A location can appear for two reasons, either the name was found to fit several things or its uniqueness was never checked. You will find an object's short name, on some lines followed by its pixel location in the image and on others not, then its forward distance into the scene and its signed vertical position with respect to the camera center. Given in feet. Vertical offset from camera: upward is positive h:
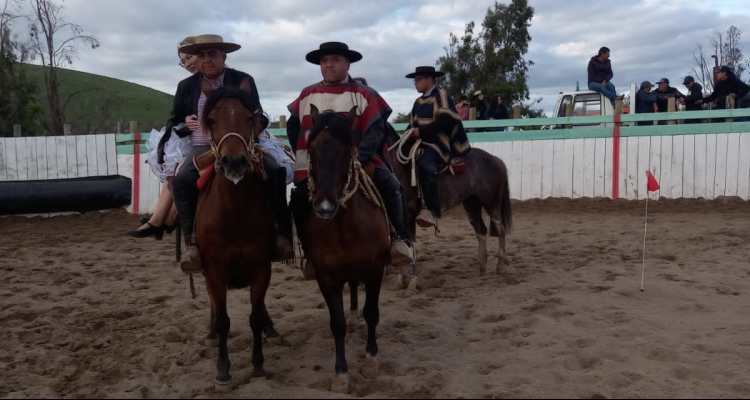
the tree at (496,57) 80.89 +14.01
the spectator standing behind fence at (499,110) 48.65 +4.20
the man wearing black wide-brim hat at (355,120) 14.90 +1.08
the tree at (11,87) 67.31 +8.42
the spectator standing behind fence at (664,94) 45.21 +5.16
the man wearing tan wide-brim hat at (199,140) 14.52 +0.59
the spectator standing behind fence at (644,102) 44.75 +4.51
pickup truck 49.11 +4.96
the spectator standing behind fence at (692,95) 43.69 +4.86
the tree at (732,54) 87.86 +15.68
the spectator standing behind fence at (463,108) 48.16 +4.33
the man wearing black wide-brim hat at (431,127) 23.71 +1.43
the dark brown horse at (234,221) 12.88 -1.28
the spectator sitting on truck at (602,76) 47.60 +6.77
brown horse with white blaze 12.49 -1.47
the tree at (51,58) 68.80 +12.09
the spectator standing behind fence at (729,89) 42.06 +5.12
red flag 21.71 -0.69
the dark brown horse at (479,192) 24.33 -1.22
